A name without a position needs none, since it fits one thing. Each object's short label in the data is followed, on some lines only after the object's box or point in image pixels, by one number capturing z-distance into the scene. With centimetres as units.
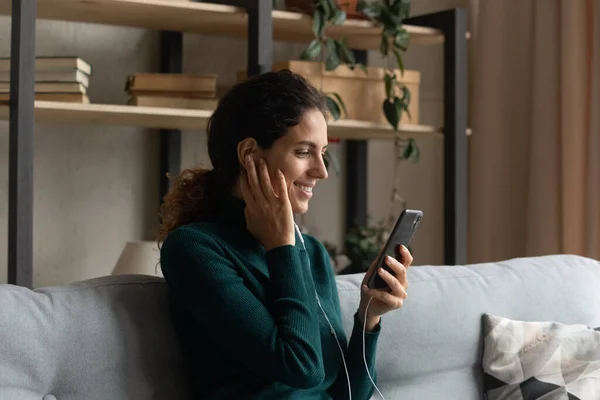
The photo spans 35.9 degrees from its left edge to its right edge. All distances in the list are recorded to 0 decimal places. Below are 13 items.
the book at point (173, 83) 252
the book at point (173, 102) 251
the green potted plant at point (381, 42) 269
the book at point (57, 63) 235
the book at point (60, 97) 236
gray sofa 135
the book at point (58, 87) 235
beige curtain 305
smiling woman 139
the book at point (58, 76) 235
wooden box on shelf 278
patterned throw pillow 192
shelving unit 217
